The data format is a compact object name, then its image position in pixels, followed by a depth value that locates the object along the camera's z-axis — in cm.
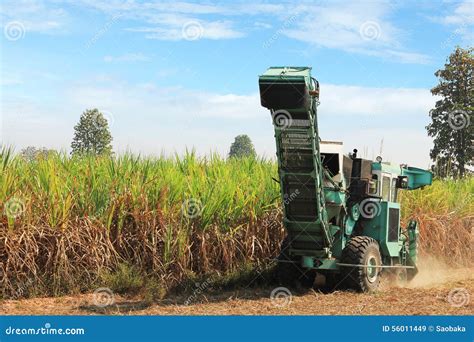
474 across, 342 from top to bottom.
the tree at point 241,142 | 11302
